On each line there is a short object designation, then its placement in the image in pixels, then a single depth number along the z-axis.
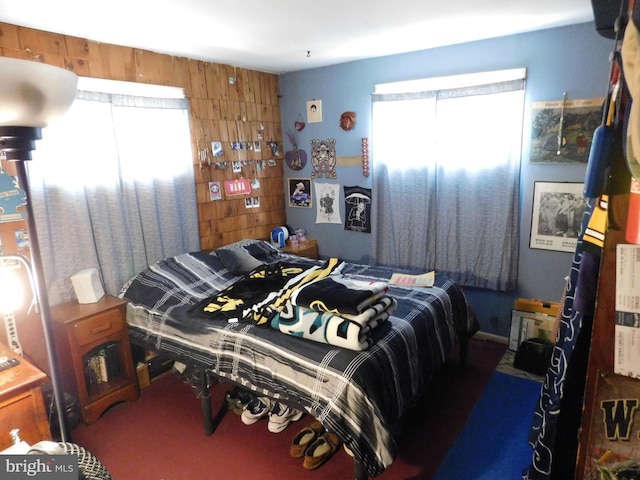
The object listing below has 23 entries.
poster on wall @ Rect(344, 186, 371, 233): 3.72
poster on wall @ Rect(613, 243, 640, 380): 0.84
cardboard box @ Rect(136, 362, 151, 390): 2.82
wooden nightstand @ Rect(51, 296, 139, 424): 2.39
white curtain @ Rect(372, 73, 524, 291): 2.97
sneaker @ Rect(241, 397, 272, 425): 2.42
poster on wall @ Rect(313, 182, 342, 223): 3.92
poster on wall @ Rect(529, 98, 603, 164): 2.69
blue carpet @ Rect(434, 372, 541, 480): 2.02
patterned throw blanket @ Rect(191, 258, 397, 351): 1.95
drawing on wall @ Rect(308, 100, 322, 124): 3.82
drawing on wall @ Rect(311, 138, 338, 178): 3.82
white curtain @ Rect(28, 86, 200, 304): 2.49
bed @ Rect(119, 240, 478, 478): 1.78
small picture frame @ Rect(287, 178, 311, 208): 4.07
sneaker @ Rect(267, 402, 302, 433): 2.34
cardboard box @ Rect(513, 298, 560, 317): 2.96
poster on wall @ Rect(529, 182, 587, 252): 2.83
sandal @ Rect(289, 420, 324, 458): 2.13
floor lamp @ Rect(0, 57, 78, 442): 1.17
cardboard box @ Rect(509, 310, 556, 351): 2.97
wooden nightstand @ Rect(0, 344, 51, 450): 1.65
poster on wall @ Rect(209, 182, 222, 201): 3.44
